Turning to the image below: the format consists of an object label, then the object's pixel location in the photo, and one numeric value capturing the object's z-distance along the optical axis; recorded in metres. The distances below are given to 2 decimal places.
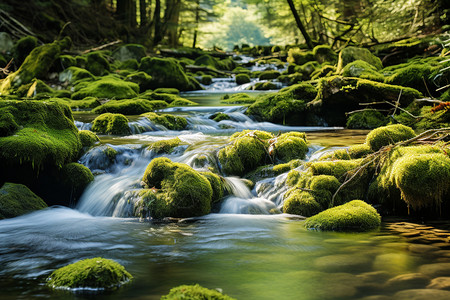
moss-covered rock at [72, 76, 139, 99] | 14.65
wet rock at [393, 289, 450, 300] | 2.83
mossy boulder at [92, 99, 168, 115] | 12.14
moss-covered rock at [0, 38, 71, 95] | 15.96
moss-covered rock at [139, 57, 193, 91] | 18.14
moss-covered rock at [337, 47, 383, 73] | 13.32
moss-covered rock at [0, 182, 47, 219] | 5.41
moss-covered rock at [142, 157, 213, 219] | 5.31
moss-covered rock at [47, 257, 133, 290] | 3.05
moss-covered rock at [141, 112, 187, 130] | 10.48
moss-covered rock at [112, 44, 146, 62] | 23.78
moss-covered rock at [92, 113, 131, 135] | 9.52
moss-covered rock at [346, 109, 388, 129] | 10.18
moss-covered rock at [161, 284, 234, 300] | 2.31
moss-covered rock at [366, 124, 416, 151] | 6.15
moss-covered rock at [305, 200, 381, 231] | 4.66
